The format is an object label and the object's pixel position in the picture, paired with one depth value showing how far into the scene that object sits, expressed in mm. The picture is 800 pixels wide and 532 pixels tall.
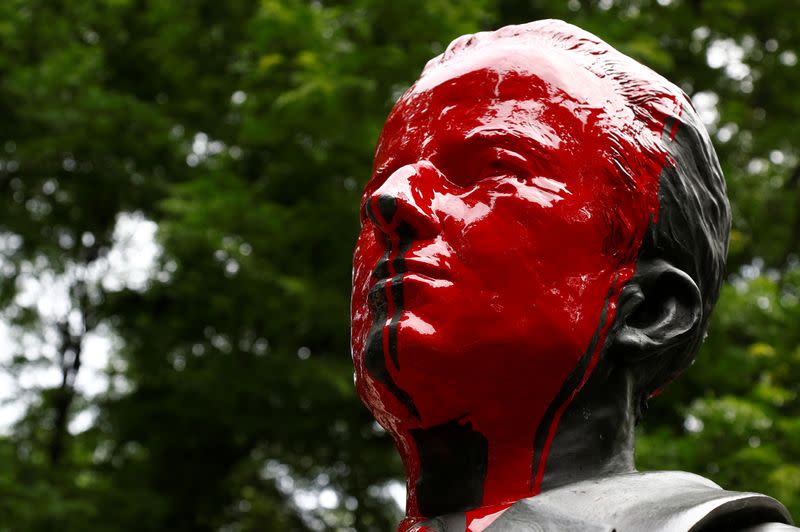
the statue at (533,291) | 2238
